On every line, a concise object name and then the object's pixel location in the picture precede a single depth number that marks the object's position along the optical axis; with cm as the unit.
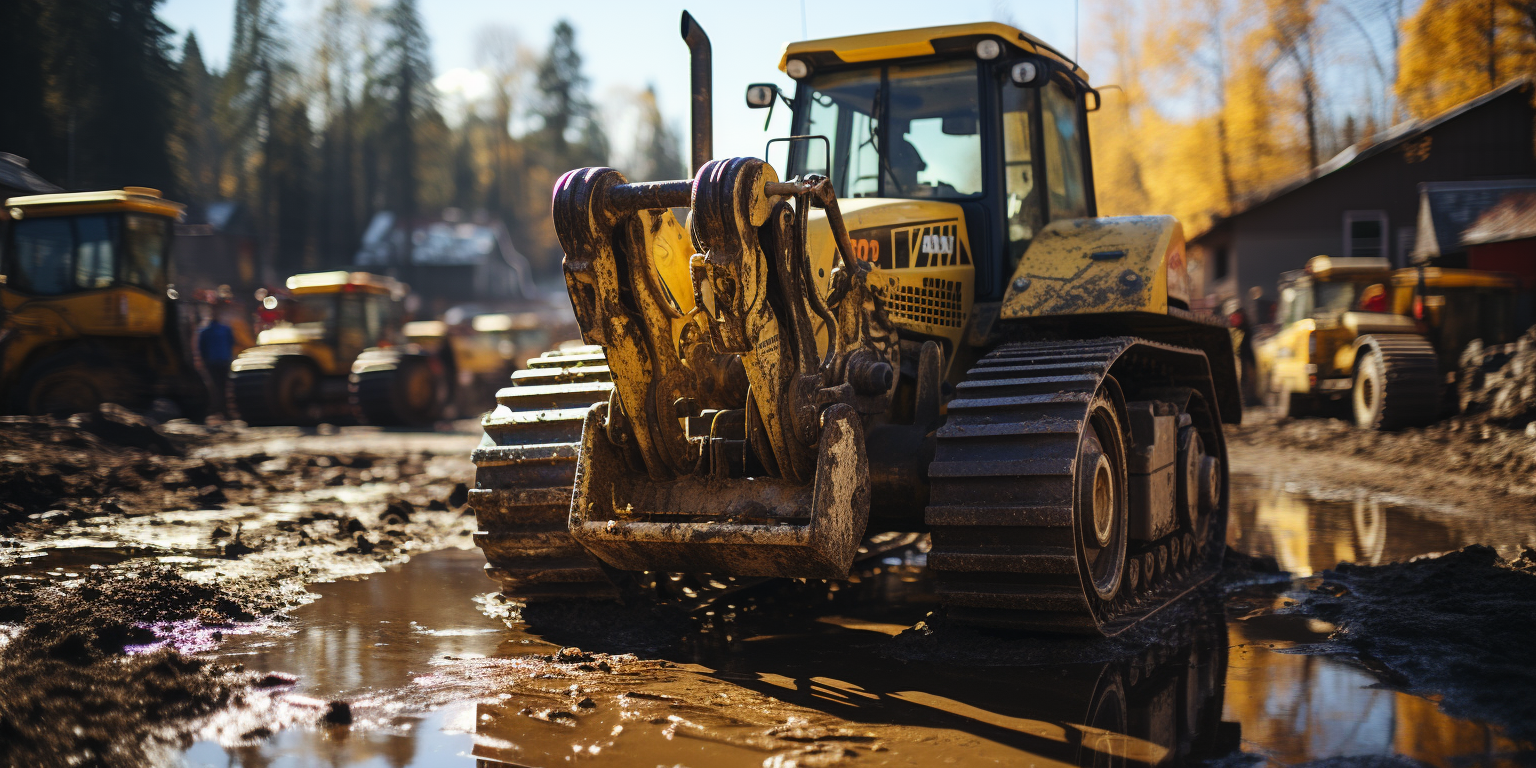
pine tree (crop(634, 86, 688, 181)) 7481
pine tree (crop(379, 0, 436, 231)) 5241
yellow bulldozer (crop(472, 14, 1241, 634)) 431
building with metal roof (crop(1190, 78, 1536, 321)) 2677
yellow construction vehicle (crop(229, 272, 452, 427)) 1893
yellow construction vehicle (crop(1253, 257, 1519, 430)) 1502
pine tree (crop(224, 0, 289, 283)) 4022
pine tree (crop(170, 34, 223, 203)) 2561
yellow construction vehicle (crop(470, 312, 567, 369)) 3103
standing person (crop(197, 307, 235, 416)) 2092
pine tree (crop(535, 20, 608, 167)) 6819
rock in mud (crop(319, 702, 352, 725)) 386
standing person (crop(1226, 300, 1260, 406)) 2186
